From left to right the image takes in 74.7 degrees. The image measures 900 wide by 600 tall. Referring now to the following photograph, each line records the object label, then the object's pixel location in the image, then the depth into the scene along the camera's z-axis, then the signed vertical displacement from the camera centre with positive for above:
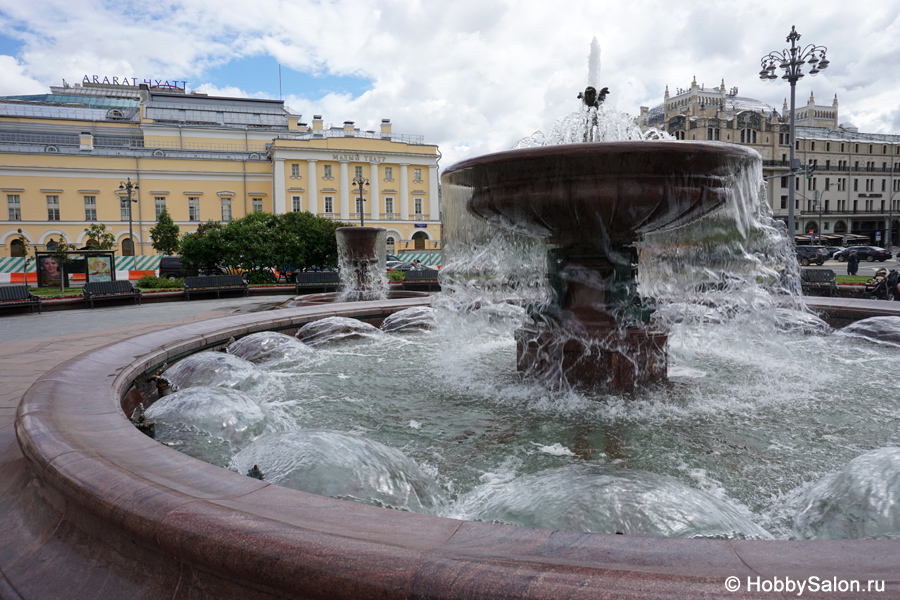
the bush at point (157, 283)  18.34 -0.71
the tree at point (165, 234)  40.93 +1.86
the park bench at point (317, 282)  16.54 -0.64
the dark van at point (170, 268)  27.25 -0.35
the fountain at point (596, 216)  3.43 +0.27
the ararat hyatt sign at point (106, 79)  68.51 +21.09
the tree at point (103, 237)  26.91 +1.09
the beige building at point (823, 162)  61.50 +10.33
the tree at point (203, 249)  19.34 +0.37
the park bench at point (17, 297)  11.42 -0.70
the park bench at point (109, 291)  13.02 -0.68
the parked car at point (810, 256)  32.69 -0.01
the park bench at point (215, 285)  15.05 -0.64
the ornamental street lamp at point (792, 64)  17.33 +5.80
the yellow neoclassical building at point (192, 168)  46.88 +7.80
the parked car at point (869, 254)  35.53 +0.09
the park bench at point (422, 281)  15.88 -0.60
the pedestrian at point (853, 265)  22.53 -0.36
